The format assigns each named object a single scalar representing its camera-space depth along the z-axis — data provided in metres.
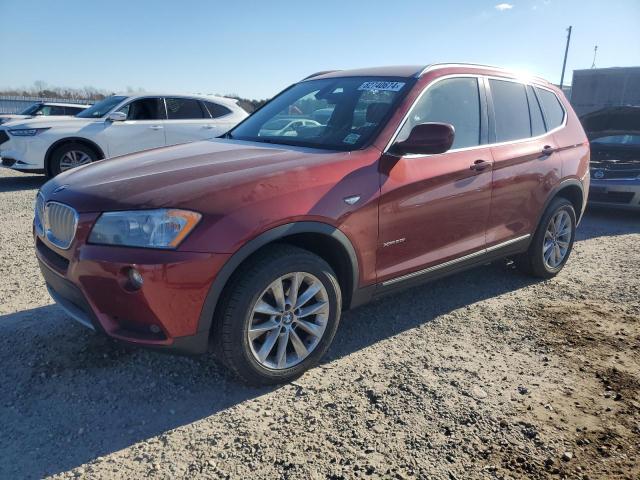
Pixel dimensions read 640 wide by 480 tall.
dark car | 7.66
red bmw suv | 2.41
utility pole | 39.91
